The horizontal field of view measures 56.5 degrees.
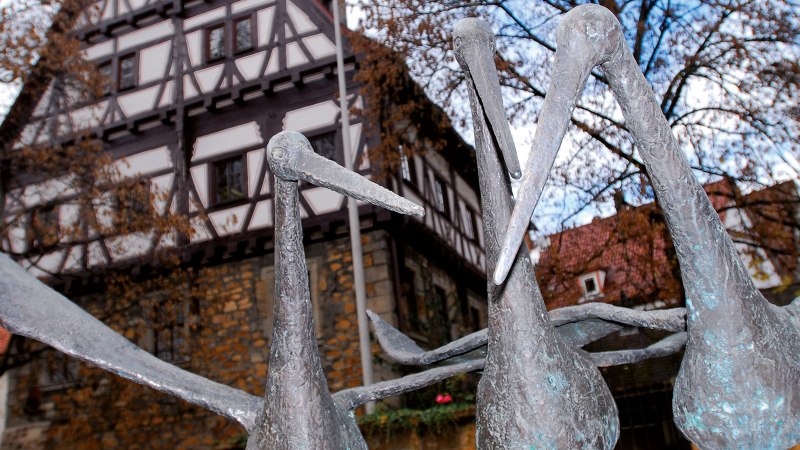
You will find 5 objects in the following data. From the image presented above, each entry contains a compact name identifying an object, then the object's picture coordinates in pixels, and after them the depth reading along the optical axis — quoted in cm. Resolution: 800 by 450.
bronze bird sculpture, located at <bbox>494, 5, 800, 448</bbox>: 191
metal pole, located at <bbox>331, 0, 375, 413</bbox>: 917
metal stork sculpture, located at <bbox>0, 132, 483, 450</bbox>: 201
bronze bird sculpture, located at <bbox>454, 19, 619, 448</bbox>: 196
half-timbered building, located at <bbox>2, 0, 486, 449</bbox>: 1145
